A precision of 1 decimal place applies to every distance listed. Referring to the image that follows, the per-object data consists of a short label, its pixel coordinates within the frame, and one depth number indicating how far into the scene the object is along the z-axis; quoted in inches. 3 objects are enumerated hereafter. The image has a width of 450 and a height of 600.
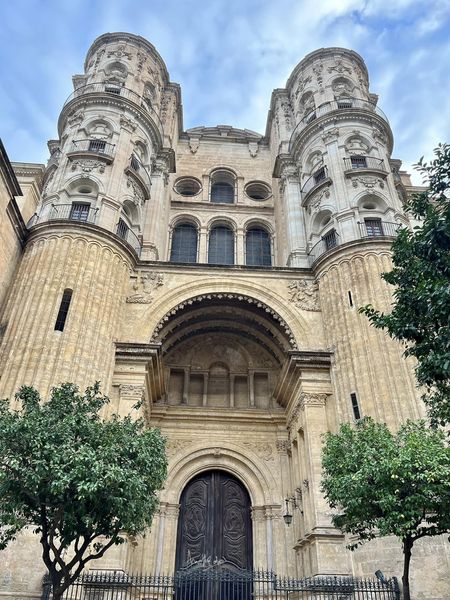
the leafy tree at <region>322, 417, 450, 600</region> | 379.9
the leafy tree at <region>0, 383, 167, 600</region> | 343.0
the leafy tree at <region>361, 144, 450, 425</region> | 345.7
